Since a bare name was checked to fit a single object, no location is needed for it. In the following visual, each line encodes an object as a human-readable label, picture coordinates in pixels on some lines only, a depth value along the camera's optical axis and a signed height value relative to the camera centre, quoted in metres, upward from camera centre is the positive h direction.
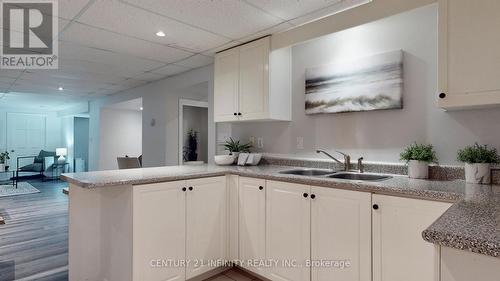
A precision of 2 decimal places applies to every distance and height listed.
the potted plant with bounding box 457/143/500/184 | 1.65 -0.13
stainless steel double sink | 2.14 -0.28
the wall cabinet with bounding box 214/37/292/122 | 2.64 +0.58
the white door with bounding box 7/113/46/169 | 8.77 +0.18
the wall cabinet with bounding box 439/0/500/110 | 1.47 +0.48
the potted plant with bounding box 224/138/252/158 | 3.14 -0.08
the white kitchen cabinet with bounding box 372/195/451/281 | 1.47 -0.55
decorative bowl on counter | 2.95 -0.21
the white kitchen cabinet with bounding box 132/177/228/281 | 1.96 -0.68
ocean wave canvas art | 2.12 +0.46
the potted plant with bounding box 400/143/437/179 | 1.88 -0.13
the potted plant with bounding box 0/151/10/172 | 7.85 -0.52
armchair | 8.29 -0.72
